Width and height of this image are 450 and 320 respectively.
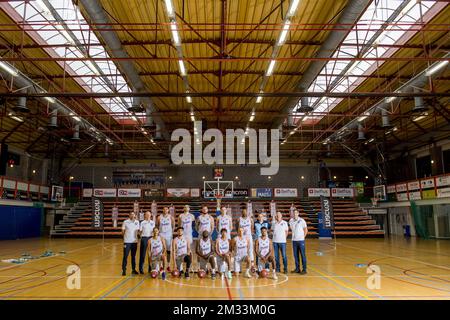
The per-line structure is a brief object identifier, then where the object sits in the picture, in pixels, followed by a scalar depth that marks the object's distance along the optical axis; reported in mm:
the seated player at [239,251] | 9875
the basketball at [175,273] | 9367
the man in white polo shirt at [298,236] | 10047
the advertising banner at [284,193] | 31344
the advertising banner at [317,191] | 31172
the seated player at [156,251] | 9609
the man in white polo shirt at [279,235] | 10188
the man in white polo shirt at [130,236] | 9906
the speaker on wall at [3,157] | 23859
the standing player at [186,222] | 10812
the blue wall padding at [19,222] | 24125
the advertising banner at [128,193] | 30938
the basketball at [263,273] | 9328
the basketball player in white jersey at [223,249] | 9672
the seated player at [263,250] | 9914
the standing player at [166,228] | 10461
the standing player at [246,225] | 10289
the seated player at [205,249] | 9688
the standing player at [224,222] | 10844
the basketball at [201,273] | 9352
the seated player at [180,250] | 9586
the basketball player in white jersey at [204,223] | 10659
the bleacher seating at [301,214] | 25906
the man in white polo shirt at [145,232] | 10117
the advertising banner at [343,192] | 31069
